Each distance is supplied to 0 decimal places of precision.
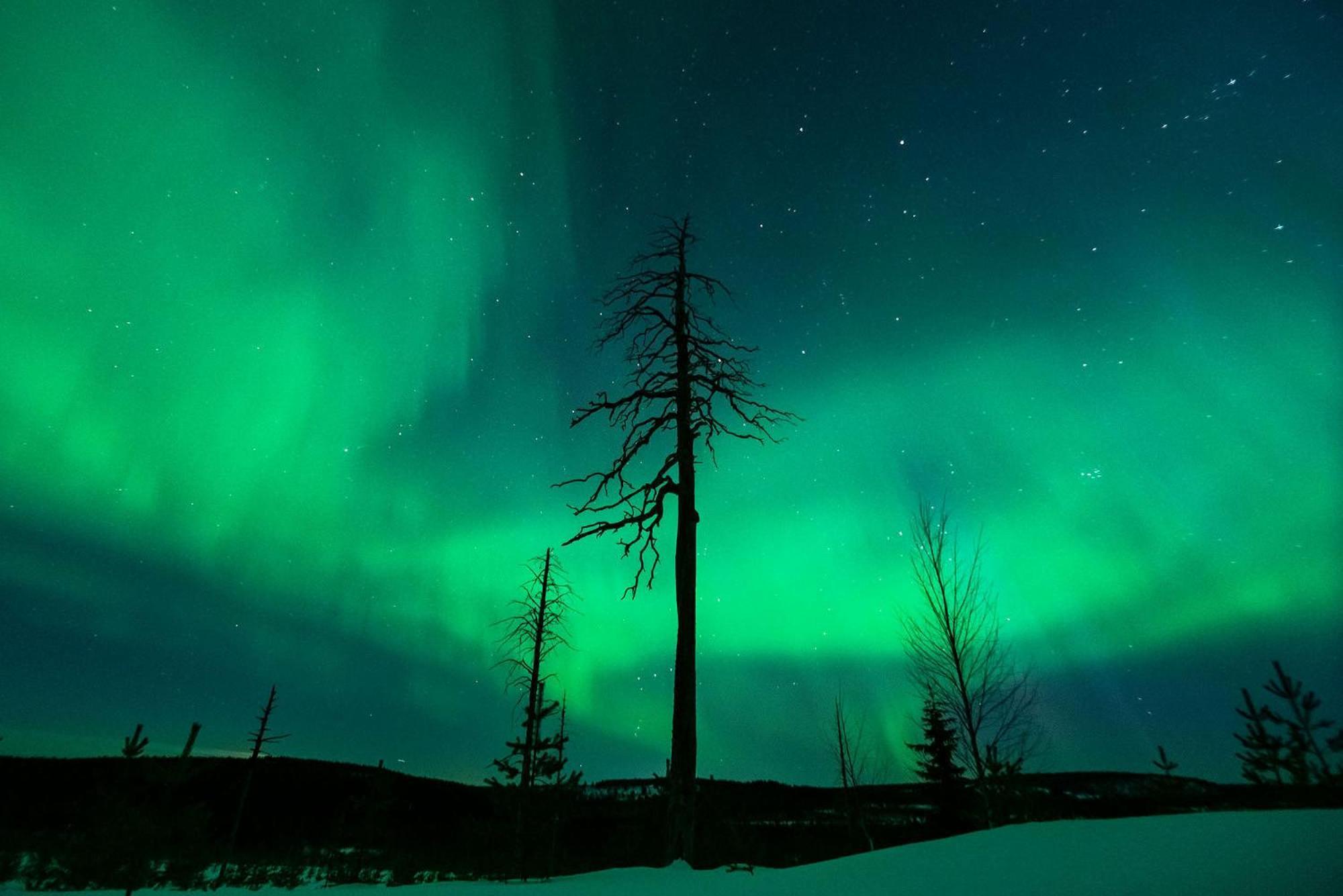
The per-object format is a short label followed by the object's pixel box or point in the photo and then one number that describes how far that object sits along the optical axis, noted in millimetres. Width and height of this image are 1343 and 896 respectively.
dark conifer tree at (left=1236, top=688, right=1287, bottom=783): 11648
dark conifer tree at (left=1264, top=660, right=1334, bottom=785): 9500
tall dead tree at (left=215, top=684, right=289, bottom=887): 29375
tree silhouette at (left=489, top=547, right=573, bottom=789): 22891
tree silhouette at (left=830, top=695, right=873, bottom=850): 23547
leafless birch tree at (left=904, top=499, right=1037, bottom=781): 13859
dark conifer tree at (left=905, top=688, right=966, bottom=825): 26797
